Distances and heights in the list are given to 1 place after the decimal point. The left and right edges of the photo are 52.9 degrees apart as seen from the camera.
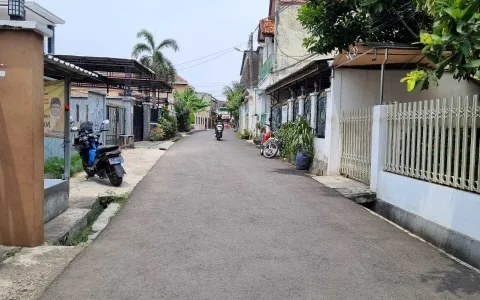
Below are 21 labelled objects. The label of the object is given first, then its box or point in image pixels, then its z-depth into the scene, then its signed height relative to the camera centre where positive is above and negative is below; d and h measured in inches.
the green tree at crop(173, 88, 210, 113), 1867.5 +113.0
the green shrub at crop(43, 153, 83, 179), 374.0 -36.7
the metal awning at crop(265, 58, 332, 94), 502.6 +67.5
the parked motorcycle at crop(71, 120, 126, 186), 402.6 -26.1
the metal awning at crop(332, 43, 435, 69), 364.2 +62.4
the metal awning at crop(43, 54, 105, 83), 248.4 +32.0
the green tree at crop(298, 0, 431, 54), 389.7 +92.0
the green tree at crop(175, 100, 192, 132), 1647.4 +45.2
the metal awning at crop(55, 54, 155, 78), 810.8 +108.4
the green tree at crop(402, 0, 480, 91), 144.1 +28.2
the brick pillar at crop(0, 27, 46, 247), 211.9 -4.5
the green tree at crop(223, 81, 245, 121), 2109.4 +143.2
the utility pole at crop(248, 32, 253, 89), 1365.7 +215.3
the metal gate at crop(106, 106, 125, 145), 740.6 +4.5
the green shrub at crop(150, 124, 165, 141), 1053.2 -14.3
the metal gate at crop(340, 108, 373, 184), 410.9 -12.5
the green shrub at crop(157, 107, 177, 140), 1113.4 +4.4
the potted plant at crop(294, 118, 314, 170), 565.0 -18.1
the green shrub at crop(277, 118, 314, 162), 579.2 -12.0
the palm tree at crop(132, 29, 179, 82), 1497.3 +226.1
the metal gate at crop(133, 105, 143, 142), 958.3 +8.3
